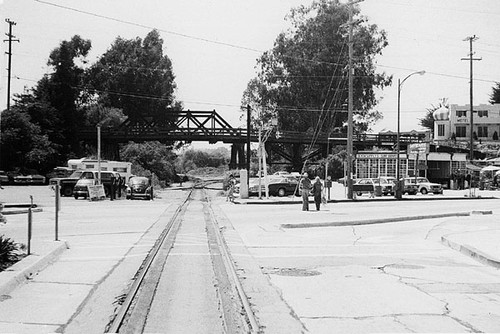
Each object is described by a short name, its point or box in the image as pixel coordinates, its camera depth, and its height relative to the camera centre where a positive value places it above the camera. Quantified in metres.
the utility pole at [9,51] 67.12 +12.84
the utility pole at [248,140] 45.14 +2.24
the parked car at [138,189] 42.66 -1.15
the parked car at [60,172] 49.16 -0.12
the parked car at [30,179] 59.72 -0.79
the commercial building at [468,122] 99.94 +8.17
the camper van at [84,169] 44.59 +0.20
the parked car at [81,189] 41.09 -1.14
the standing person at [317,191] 29.88 -0.84
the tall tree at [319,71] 81.88 +13.16
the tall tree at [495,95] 114.50 +14.29
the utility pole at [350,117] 41.69 +3.75
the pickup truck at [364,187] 48.53 -1.01
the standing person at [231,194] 42.16 -1.43
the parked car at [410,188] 53.44 -1.17
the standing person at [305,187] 29.08 -0.64
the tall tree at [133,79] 89.06 +12.84
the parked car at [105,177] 43.56 -0.40
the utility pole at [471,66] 68.00 +11.74
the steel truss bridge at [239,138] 76.25 +4.16
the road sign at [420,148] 57.53 +2.31
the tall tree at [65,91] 71.50 +8.87
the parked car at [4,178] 57.66 -0.68
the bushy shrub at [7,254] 11.19 -1.54
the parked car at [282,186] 46.41 -0.96
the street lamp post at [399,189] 44.66 -1.05
